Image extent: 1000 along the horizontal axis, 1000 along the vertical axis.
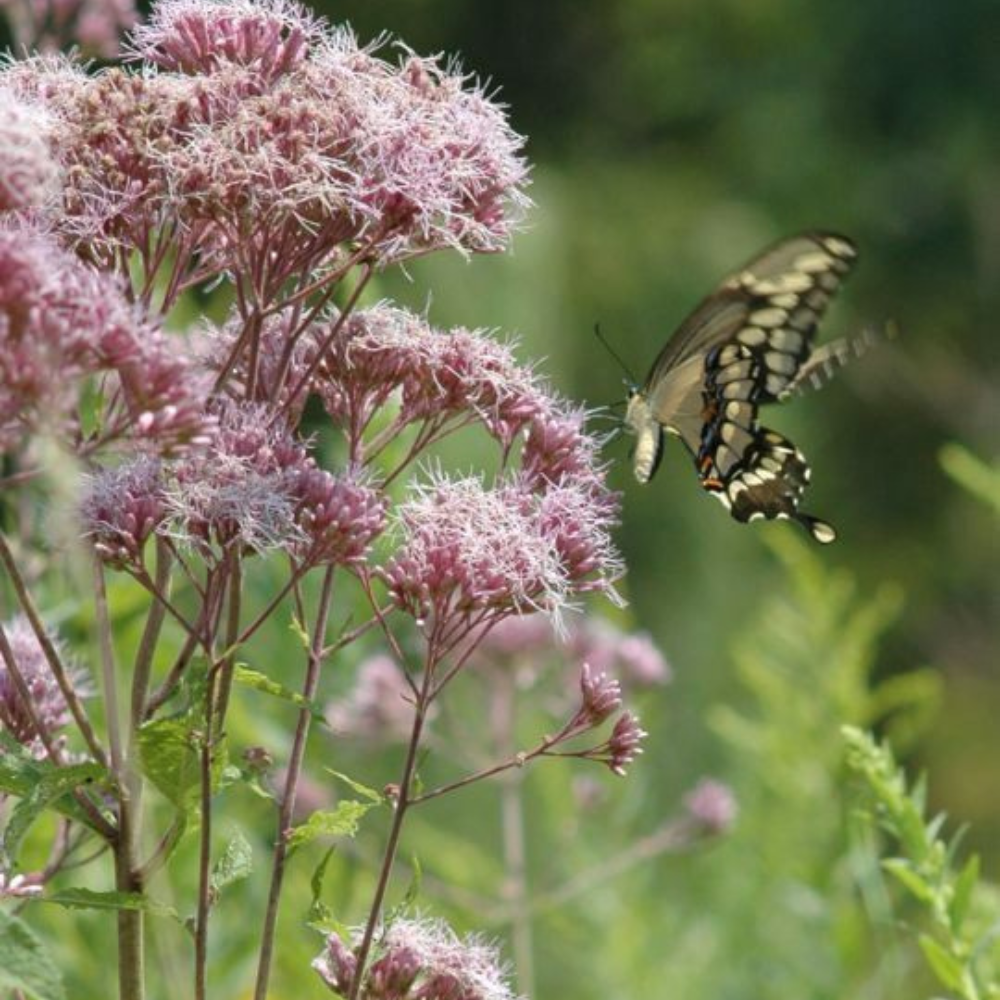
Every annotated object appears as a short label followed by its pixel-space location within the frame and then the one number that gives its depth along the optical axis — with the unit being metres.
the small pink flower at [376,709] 2.26
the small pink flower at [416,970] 1.87
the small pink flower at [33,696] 1.89
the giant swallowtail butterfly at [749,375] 2.05
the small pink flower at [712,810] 2.26
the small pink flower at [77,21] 2.16
